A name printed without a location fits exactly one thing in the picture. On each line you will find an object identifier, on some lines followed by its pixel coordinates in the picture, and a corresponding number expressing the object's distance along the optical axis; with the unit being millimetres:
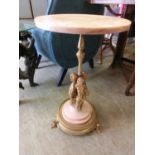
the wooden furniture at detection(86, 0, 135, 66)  1515
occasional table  907
